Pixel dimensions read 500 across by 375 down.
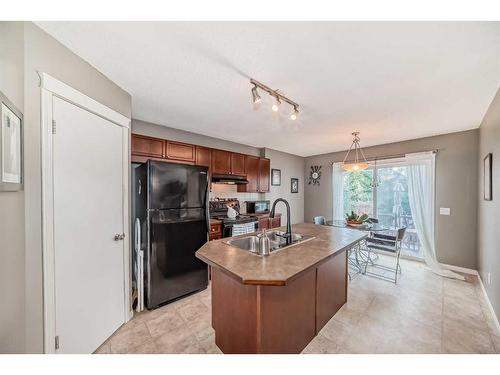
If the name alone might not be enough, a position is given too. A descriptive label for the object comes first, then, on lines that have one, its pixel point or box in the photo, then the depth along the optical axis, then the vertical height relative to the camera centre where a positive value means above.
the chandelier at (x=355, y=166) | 3.13 +0.31
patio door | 3.91 -0.24
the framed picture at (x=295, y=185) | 5.41 +0.01
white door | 1.41 -0.34
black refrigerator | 2.21 -0.47
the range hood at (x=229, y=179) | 3.58 +0.12
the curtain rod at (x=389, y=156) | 3.54 +0.59
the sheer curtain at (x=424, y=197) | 3.50 -0.21
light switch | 3.42 -0.45
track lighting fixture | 1.76 +0.91
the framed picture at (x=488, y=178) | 2.20 +0.08
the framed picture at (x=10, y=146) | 0.92 +0.20
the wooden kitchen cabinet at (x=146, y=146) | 2.62 +0.55
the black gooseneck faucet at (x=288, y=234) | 1.86 -0.47
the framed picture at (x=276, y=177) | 4.86 +0.21
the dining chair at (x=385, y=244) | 3.02 -0.97
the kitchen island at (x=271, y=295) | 1.26 -0.83
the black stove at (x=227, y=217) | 3.19 -0.57
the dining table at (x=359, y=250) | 3.27 -1.24
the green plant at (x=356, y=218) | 3.37 -0.57
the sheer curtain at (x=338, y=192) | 4.84 -0.16
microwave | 4.23 -0.46
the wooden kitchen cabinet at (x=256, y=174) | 4.16 +0.24
